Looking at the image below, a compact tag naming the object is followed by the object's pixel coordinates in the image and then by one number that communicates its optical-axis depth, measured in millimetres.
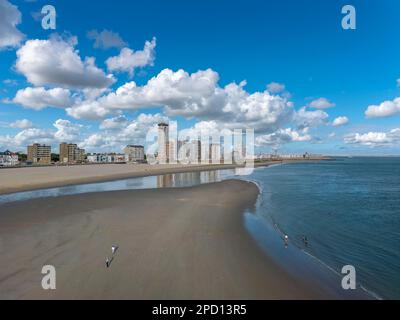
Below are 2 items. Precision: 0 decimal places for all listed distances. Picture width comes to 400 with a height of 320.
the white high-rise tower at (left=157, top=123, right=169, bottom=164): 169525
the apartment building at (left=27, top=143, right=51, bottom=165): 180588
